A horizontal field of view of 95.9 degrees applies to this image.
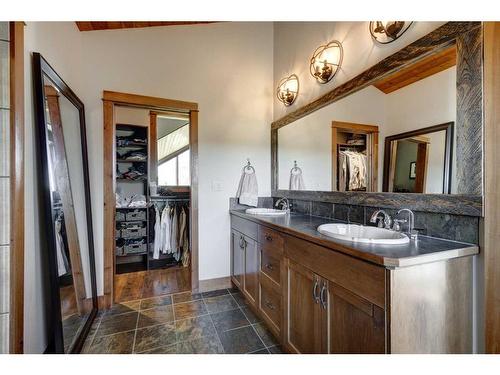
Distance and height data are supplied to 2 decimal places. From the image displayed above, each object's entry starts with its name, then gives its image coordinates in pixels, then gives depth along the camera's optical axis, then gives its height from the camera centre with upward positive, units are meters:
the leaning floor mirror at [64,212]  1.29 -0.18
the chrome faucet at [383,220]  1.30 -0.20
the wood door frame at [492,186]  0.95 +0.00
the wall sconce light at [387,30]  1.32 +0.96
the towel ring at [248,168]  2.61 +0.21
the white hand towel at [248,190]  2.55 -0.05
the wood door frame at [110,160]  2.14 +0.25
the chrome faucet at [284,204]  2.43 -0.20
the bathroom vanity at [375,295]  0.86 -0.49
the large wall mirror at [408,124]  1.05 +0.39
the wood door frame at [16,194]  1.02 -0.04
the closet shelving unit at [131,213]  3.19 -0.39
